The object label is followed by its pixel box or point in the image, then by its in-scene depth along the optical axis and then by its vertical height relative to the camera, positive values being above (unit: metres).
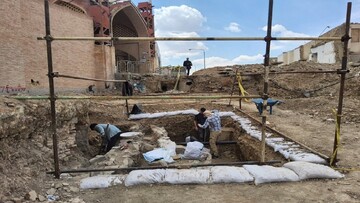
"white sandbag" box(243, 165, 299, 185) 3.33 -1.17
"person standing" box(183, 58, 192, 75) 20.40 +1.26
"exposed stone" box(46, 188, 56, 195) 3.12 -1.28
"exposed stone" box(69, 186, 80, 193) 3.19 -1.28
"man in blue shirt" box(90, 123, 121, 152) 7.69 -1.52
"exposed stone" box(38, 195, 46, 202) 2.94 -1.28
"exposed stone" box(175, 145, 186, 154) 7.00 -1.79
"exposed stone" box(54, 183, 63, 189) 3.28 -1.27
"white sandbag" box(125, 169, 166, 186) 3.31 -1.19
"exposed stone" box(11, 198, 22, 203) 2.79 -1.23
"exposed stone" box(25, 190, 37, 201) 2.92 -1.24
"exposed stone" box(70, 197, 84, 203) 2.91 -1.29
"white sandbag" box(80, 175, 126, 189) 3.27 -1.23
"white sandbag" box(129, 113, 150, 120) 9.77 -1.27
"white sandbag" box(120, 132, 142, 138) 7.68 -1.53
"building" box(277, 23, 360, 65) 23.19 +2.97
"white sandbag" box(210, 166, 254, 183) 3.35 -1.18
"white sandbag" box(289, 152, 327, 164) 4.04 -1.19
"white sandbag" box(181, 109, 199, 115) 10.02 -1.15
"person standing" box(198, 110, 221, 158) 7.89 -1.32
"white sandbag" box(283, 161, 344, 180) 3.42 -1.15
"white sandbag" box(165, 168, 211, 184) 3.32 -1.18
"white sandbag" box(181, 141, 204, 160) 6.03 -1.59
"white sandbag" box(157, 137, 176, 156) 6.28 -1.62
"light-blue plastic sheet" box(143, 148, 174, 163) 5.28 -1.50
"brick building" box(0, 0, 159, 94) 11.20 +1.96
